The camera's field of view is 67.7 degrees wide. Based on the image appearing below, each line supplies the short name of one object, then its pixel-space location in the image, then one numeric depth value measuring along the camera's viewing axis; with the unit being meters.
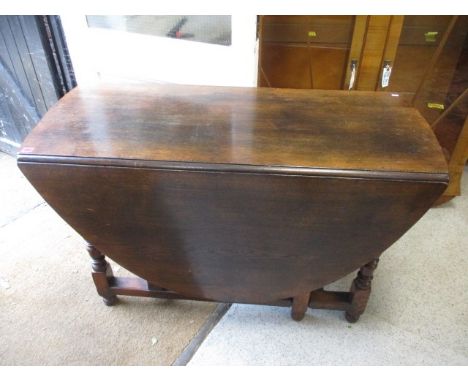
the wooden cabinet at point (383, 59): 1.35
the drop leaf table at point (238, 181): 0.80
